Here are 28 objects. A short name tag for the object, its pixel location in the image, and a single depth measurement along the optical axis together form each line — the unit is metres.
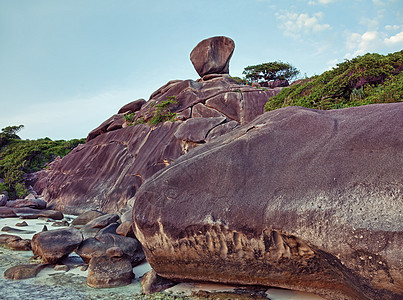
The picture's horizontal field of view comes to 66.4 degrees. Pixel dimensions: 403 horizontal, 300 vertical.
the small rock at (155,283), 4.04
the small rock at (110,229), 5.92
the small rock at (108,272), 4.25
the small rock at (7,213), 9.99
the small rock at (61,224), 8.74
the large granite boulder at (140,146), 11.84
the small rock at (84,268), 4.90
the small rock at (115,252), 4.62
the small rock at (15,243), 6.15
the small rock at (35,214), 10.01
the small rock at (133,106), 18.33
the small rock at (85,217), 9.26
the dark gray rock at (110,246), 5.17
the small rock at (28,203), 11.71
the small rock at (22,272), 4.55
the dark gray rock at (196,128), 11.62
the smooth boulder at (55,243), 5.12
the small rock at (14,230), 7.59
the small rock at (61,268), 4.92
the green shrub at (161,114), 14.31
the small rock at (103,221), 7.80
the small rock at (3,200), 13.09
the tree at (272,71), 29.50
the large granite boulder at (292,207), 2.91
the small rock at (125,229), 5.92
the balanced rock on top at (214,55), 19.48
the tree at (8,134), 31.62
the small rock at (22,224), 8.39
